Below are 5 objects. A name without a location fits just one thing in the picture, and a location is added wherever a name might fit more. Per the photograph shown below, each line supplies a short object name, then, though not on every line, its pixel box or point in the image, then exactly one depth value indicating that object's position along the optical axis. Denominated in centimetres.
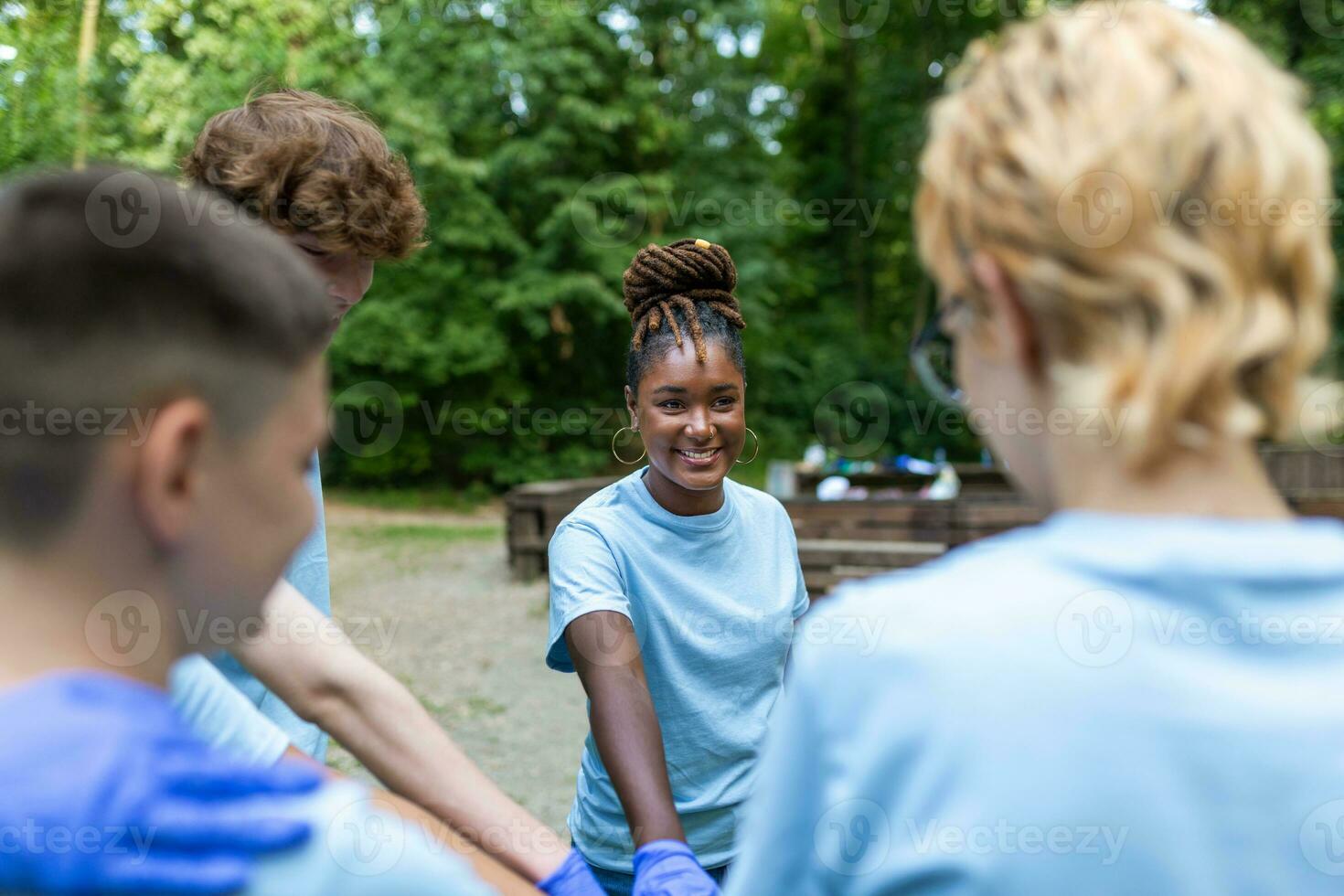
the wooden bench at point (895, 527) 804
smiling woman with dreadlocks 198
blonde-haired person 86
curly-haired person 145
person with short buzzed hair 79
